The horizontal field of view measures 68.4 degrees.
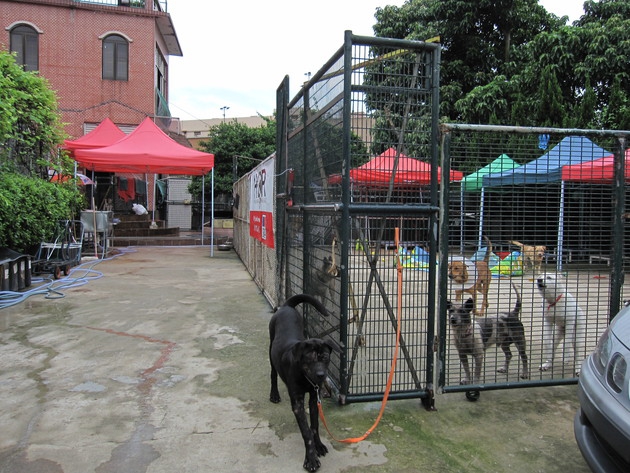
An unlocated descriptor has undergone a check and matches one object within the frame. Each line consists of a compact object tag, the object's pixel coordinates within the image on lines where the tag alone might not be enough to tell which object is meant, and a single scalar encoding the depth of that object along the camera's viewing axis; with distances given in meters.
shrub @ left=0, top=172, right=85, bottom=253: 7.77
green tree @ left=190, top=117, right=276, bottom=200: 23.88
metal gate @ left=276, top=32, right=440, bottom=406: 3.29
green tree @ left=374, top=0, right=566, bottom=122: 16.27
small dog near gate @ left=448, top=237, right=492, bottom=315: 3.87
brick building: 20.09
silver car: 2.08
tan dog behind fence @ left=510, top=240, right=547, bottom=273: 3.78
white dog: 3.96
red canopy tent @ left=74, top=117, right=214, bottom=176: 11.83
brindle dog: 3.72
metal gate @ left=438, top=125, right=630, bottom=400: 3.60
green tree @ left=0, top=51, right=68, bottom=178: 8.19
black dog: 2.71
